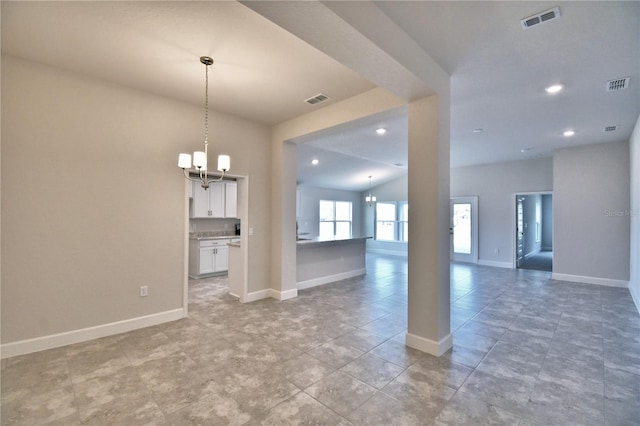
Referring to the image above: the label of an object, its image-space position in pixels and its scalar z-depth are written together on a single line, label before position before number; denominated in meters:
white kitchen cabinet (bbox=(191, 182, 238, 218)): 6.57
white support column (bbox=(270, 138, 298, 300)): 4.75
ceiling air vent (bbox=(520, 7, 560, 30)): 2.09
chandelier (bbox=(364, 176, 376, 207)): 10.62
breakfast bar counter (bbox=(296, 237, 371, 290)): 5.42
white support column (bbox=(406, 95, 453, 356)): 2.86
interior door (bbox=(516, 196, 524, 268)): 7.68
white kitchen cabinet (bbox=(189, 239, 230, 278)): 6.25
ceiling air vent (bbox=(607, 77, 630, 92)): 3.12
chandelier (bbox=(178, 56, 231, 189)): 3.09
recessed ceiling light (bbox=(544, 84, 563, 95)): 3.31
